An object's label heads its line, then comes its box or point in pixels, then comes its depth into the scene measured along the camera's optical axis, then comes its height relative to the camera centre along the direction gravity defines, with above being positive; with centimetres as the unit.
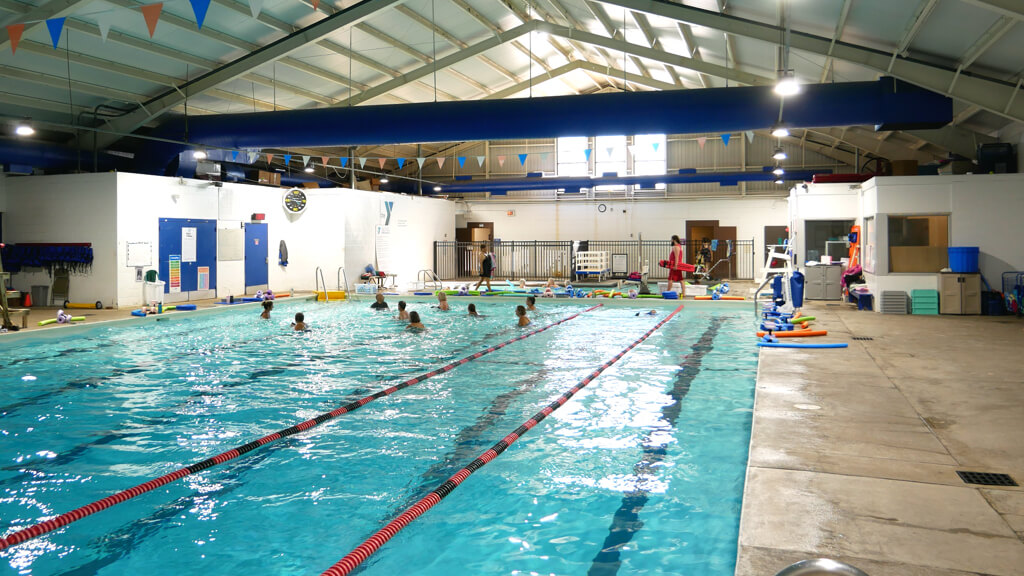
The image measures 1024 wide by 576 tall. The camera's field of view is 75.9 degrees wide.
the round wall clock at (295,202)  1933 +204
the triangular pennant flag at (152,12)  778 +307
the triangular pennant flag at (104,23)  810 +308
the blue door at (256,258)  1817 +34
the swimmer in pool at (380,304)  1463 -76
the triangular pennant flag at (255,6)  775 +315
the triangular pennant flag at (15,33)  842 +307
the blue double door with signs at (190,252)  1560 +45
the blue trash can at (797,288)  1150 -31
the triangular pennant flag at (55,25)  809 +302
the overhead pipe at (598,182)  2331 +334
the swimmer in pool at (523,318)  1246 -90
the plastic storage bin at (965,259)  1205 +22
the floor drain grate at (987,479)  356 -114
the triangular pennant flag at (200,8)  712 +290
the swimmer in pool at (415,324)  1193 -98
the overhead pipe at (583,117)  1080 +283
